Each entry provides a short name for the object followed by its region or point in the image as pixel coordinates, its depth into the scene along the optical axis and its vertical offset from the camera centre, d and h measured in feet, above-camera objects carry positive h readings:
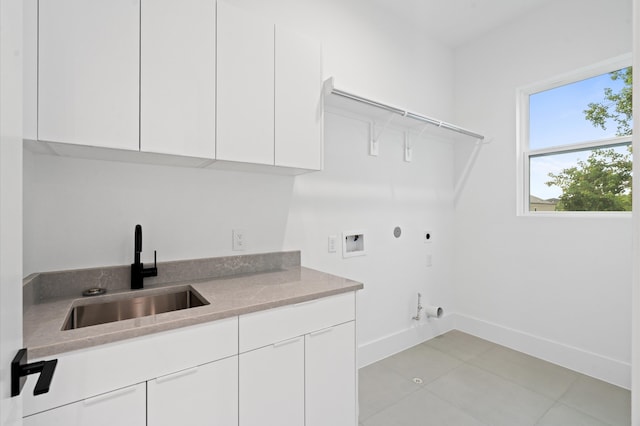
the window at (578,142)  7.51 +1.89
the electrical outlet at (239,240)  6.11 -0.56
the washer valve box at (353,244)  7.77 -0.82
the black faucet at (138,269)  4.77 -0.92
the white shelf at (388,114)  6.70 +2.55
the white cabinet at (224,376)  3.08 -1.99
